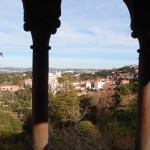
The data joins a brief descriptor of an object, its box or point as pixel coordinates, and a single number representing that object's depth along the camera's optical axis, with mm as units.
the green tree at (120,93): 22219
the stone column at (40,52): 2689
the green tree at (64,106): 18078
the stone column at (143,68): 2715
